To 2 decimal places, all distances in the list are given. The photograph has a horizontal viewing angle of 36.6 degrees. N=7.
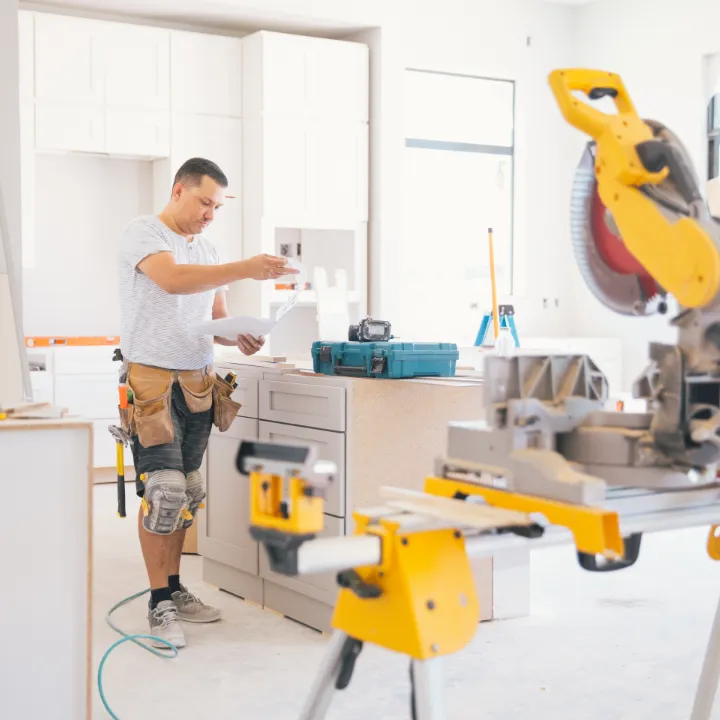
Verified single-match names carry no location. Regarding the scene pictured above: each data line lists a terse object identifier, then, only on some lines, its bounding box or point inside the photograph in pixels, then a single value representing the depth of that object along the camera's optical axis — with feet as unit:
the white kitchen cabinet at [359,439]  10.39
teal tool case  10.44
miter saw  4.54
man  10.11
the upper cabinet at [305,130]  22.44
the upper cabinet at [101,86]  20.79
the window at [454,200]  26.30
